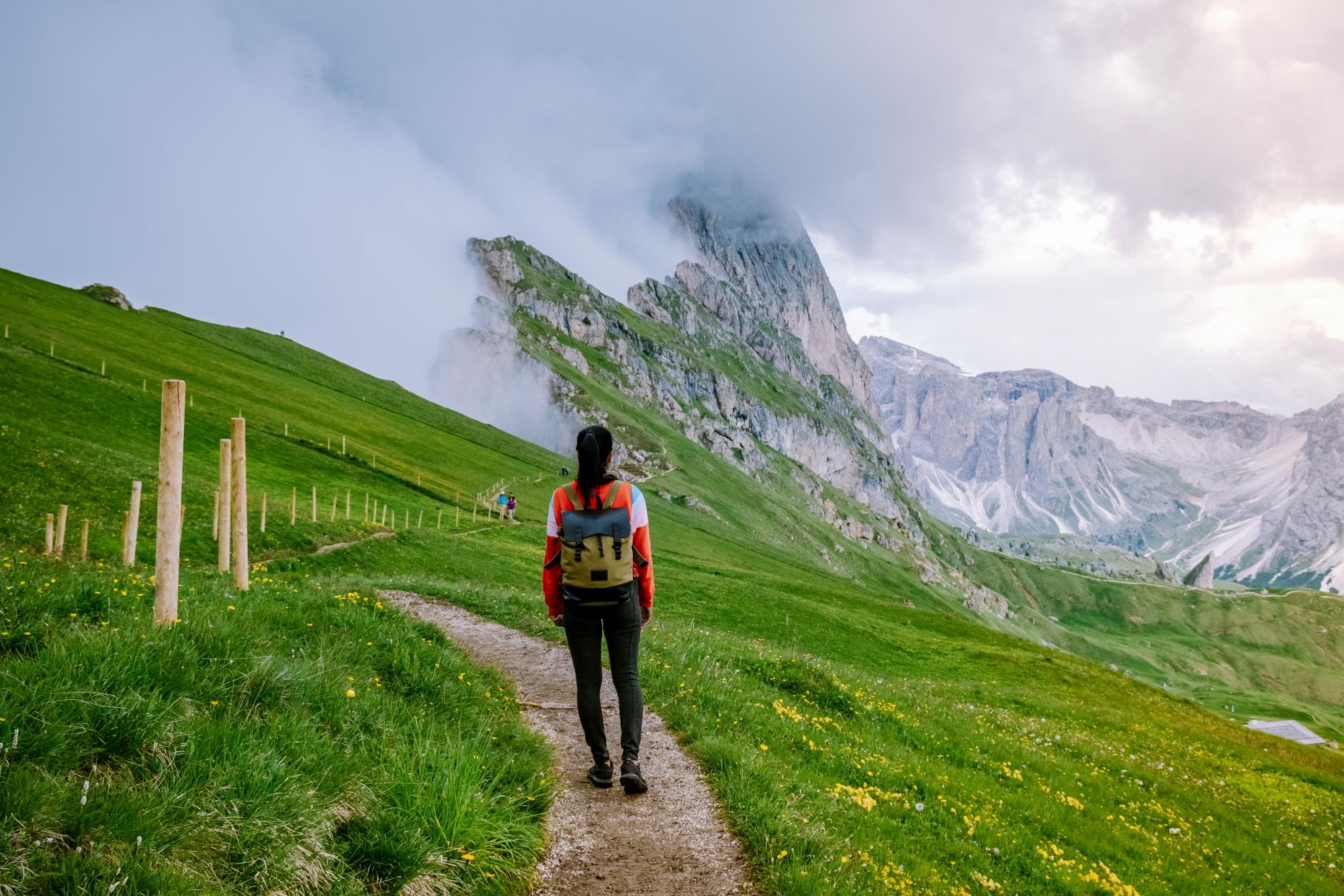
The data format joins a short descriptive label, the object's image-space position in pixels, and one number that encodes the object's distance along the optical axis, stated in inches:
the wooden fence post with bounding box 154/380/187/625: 339.3
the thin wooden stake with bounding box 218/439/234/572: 490.6
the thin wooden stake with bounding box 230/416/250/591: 510.3
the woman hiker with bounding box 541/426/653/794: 326.0
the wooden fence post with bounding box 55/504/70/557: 829.2
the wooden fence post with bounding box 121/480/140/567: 725.0
